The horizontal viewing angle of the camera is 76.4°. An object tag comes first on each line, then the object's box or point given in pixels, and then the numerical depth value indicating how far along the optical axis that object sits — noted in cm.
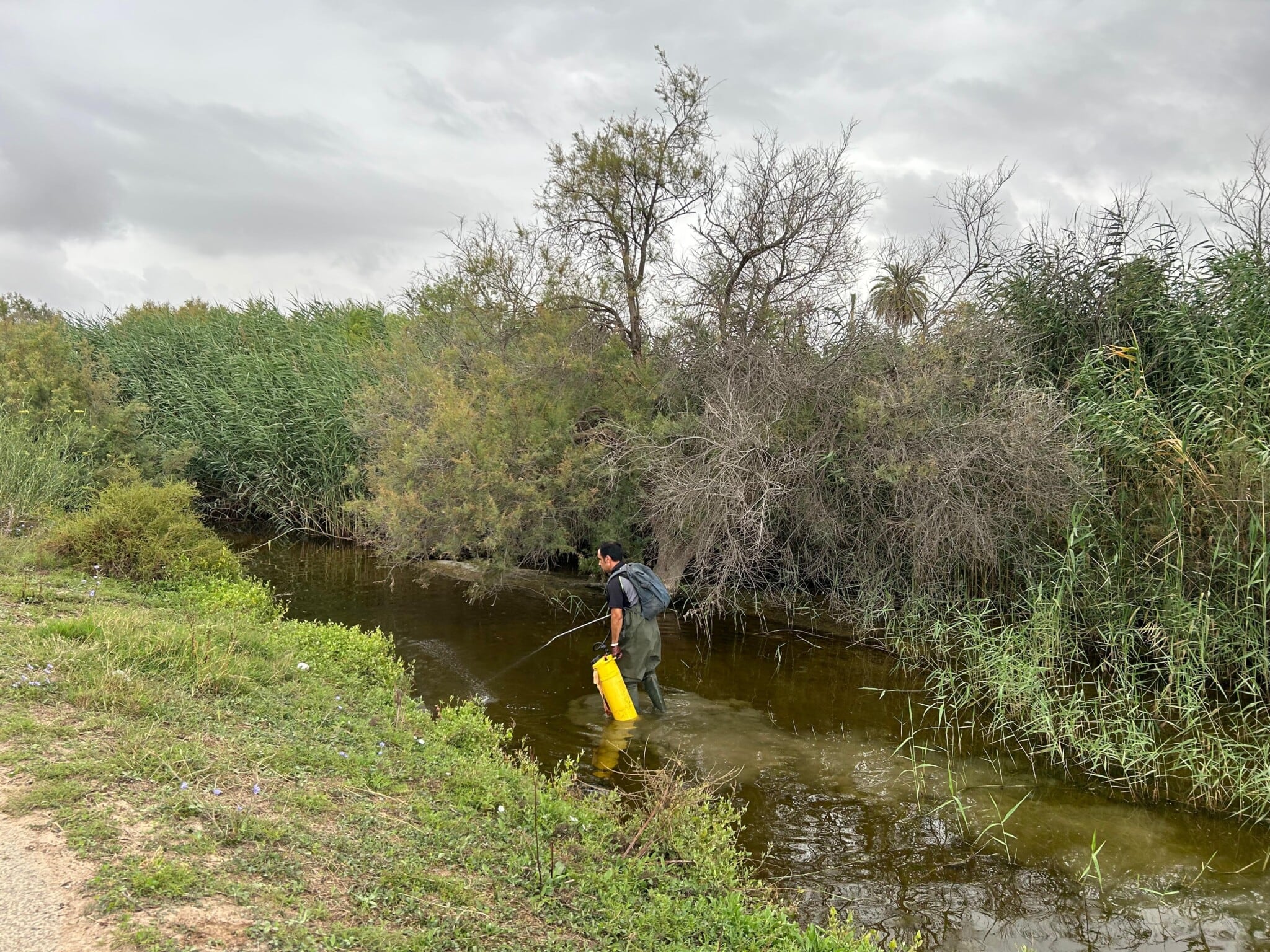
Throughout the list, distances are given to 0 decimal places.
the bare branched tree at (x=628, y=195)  1144
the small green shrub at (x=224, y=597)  860
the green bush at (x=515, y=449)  1027
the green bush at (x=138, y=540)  958
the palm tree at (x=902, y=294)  1085
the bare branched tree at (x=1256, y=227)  874
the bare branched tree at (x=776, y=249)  1084
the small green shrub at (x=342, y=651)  721
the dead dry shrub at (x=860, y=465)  877
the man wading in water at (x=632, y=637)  737
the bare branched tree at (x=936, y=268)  1064
